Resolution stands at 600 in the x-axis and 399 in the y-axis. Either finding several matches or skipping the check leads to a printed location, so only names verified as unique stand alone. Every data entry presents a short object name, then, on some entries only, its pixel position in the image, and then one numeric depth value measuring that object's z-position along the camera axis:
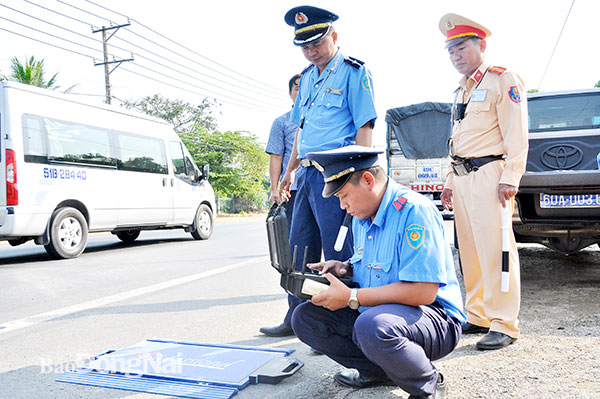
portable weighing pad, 2.67
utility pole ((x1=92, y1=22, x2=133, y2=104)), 25.28
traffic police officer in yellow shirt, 3.34
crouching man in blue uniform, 2.20
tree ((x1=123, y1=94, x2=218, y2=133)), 37.53
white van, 7.74
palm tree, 23.48
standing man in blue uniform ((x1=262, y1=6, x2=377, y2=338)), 3.21
